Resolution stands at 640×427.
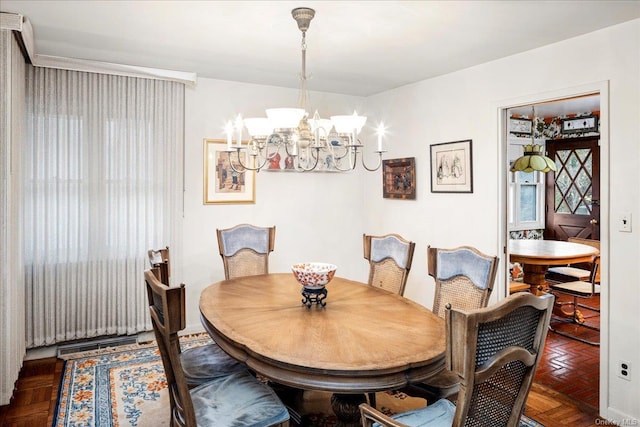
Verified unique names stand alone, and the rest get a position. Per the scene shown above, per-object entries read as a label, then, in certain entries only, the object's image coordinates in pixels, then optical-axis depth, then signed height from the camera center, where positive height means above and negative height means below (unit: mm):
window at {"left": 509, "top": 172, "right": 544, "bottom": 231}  6406 +135
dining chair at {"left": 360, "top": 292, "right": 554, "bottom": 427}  1323 -466
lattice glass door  6238 +296
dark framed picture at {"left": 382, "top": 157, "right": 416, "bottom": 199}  4426 +323
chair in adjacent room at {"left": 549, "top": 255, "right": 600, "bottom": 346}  4180 -789
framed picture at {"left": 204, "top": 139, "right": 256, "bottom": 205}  4266 +307
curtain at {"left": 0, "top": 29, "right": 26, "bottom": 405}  2723 -37
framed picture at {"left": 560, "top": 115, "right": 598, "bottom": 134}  6094 +1229
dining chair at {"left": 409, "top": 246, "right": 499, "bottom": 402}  2424 -403
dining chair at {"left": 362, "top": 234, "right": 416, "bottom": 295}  3029 -371
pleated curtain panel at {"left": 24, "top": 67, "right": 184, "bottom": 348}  3561 +110
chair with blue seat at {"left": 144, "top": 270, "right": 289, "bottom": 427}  1704 -859
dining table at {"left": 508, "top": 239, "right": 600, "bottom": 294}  4211 -444
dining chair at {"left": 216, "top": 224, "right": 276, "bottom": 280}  3596 -340
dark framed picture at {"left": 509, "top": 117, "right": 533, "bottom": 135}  6336 +1232
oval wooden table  1674 -582
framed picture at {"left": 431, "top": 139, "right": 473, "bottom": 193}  3789 +380
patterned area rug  2682 -1283
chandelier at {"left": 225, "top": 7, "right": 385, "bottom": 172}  2443 +479
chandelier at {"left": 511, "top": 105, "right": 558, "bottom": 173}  5246 +576
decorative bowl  2434 -382
